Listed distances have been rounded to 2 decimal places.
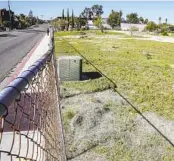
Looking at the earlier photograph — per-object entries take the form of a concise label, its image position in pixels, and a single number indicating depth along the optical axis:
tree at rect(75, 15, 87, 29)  56.25
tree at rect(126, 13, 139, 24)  76.79
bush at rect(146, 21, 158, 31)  52.27
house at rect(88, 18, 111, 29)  67.61
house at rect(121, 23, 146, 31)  59.72
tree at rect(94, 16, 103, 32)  51.00
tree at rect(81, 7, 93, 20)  95.85
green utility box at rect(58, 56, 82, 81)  5.71
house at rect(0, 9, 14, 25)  53.26
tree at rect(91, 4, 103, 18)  96.98
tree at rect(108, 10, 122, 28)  62.48
